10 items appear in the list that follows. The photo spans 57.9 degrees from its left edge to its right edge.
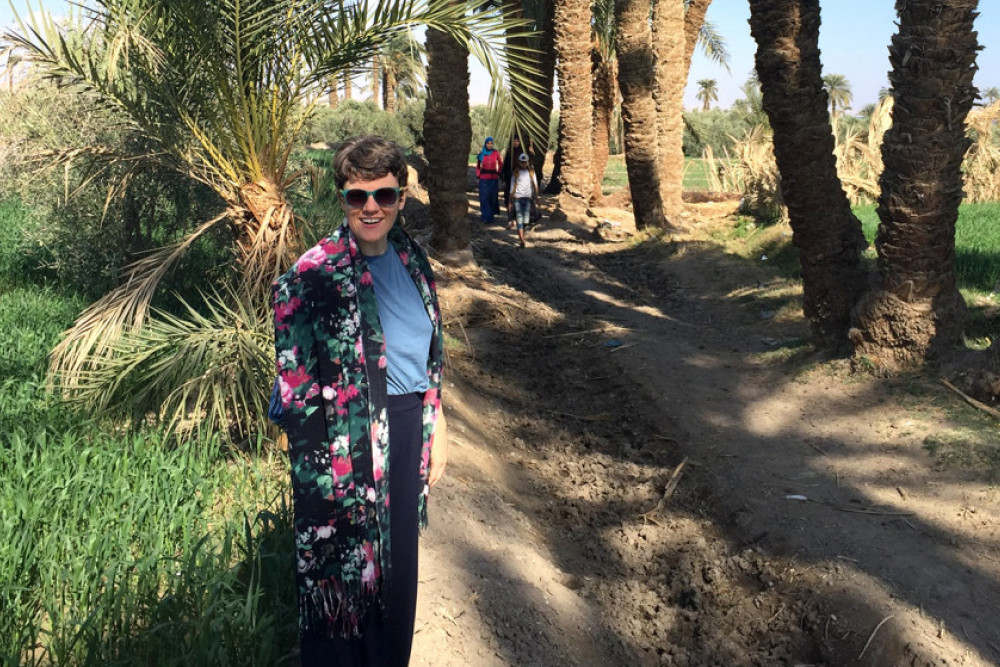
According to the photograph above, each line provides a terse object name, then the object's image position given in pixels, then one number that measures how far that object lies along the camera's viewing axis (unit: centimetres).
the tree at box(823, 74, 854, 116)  7107
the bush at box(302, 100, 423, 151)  3362
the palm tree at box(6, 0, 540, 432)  566
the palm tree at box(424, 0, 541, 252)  1027
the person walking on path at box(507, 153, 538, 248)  1559
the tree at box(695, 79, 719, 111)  8438
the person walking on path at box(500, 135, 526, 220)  1750
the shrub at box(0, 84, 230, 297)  870
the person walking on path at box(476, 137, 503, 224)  1705
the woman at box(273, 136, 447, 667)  271
